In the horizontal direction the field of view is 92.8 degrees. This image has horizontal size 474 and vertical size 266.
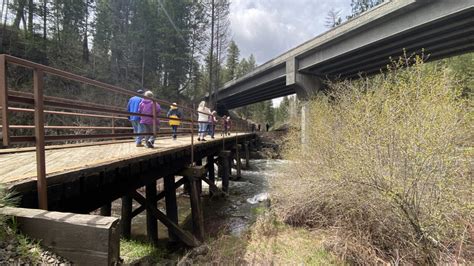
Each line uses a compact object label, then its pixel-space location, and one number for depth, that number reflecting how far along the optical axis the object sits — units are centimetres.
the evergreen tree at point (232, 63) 5150
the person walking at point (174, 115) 809
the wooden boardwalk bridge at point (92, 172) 200
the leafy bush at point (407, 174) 377
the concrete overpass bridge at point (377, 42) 1021
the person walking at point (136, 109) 575
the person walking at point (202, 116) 922
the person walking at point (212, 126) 1015
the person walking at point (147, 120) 550
